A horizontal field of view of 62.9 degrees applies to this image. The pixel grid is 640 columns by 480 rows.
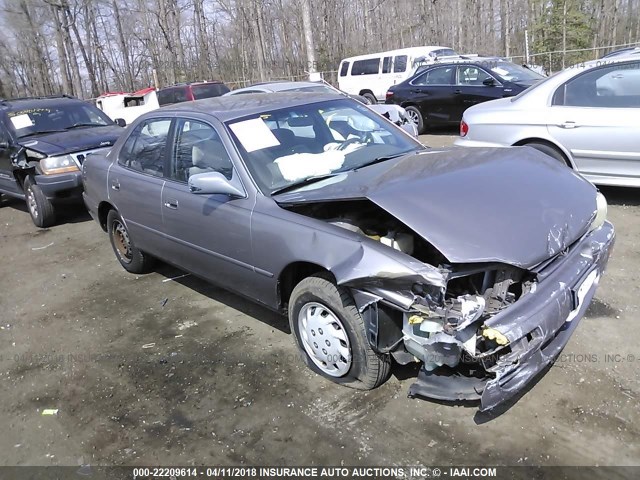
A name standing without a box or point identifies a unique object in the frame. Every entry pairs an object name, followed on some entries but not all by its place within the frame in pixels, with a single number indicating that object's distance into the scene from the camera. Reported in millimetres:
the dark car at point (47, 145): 7355
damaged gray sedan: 2604
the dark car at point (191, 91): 16469
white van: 16266
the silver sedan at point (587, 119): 5598
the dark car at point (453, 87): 10617
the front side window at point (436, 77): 11562
